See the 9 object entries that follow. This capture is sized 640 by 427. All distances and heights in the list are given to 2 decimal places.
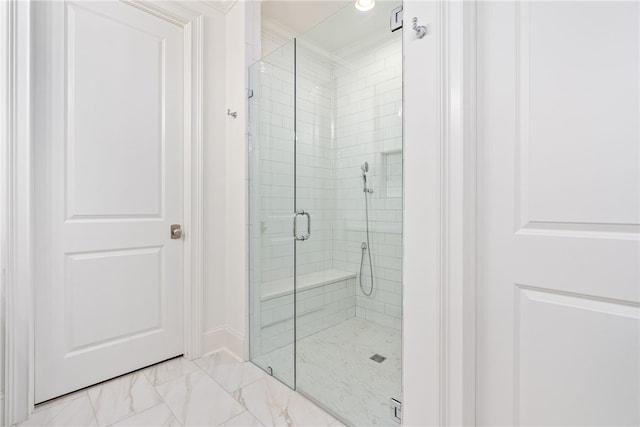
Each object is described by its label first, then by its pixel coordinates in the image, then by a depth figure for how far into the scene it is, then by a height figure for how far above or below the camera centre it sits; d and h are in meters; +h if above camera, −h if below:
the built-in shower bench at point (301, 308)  1.96 -0.64
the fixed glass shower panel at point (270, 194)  2.02 +0.12
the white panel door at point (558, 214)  0.85 -0.01
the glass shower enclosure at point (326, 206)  1.74 +0.04
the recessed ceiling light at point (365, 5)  1.66 +1.12
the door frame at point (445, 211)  1.04 +0.00
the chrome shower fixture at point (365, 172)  2.12 +0.27
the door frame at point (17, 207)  1.41 +0.02
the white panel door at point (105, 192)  1.61 +0.11
